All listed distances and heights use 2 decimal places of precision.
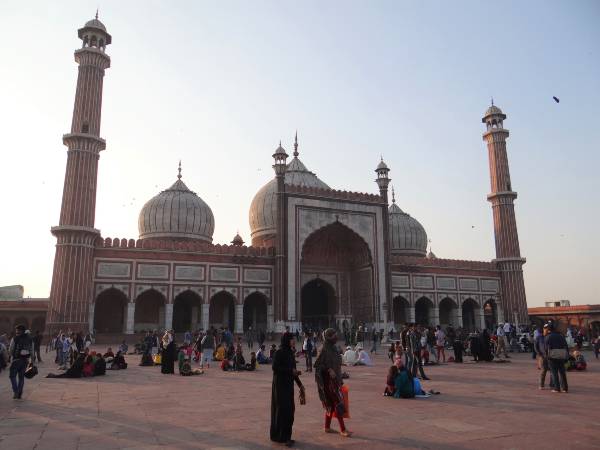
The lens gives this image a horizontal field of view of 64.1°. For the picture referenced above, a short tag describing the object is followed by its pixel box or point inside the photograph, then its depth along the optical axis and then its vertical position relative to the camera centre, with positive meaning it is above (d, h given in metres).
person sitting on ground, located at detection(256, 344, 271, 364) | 13.48 -0.80
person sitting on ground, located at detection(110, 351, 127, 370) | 11.70 -0.80
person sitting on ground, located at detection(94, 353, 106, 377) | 10.33 -0.77
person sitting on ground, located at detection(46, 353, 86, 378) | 9.92 -0.83
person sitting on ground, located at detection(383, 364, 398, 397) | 7.07 -0.80
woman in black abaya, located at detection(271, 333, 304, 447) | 4.36 -0.60
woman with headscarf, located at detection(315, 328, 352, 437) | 4.77 -0.52
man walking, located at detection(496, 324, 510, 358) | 13.37 -0.52
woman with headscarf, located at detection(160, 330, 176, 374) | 10.87 -0.63
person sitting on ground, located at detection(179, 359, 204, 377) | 10.36 -0.86
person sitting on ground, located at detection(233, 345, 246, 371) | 11.55 -0.76
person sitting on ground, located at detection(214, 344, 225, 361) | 14.11 -0.71
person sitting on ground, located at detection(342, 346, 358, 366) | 12.70 -0.78
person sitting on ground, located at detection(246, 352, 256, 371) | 11.56 -0.85
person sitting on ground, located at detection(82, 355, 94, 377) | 10.10 -0.77
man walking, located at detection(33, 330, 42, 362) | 13.58 -0.35
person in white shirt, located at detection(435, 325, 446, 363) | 13.16 -0.36
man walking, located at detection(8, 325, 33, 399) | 7.04 -0.38
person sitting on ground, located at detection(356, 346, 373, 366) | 12.70 -0.82
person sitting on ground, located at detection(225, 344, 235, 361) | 12.23 -0.61
